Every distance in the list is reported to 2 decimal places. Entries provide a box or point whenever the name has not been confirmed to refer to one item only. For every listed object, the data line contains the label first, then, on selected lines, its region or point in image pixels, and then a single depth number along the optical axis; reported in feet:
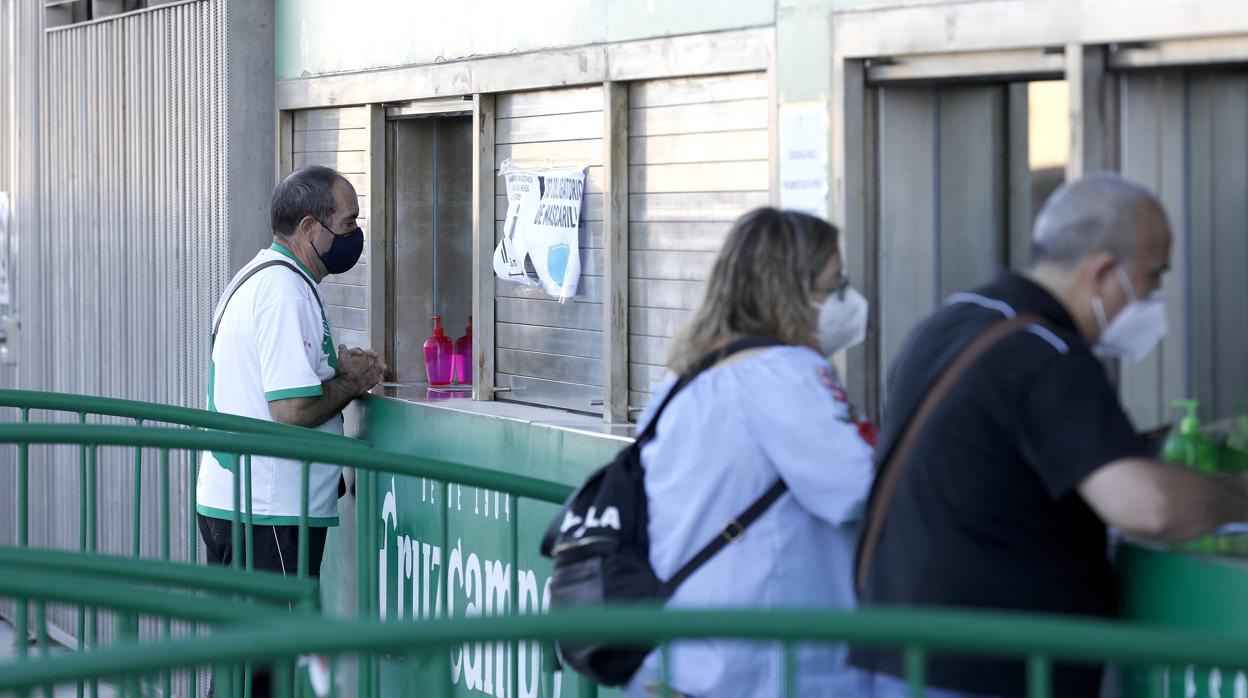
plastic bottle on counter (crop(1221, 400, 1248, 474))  25.17
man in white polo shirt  38.81
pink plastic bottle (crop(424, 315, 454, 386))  46.62
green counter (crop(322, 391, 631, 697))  37.68
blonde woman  23.25
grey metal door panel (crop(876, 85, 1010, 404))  31.09
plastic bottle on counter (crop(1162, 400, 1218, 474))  25.26
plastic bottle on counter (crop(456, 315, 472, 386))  46.98
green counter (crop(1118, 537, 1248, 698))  22.35
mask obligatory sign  39.17
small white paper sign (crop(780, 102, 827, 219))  31.68
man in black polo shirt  19.85
